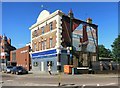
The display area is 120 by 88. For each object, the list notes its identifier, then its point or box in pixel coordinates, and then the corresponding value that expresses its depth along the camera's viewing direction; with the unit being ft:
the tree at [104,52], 128.88
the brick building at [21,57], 67.01
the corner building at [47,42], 50.36
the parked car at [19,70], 49.05
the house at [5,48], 92.27
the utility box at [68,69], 45.41
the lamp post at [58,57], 49.82
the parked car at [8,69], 56.33
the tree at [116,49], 94.98
